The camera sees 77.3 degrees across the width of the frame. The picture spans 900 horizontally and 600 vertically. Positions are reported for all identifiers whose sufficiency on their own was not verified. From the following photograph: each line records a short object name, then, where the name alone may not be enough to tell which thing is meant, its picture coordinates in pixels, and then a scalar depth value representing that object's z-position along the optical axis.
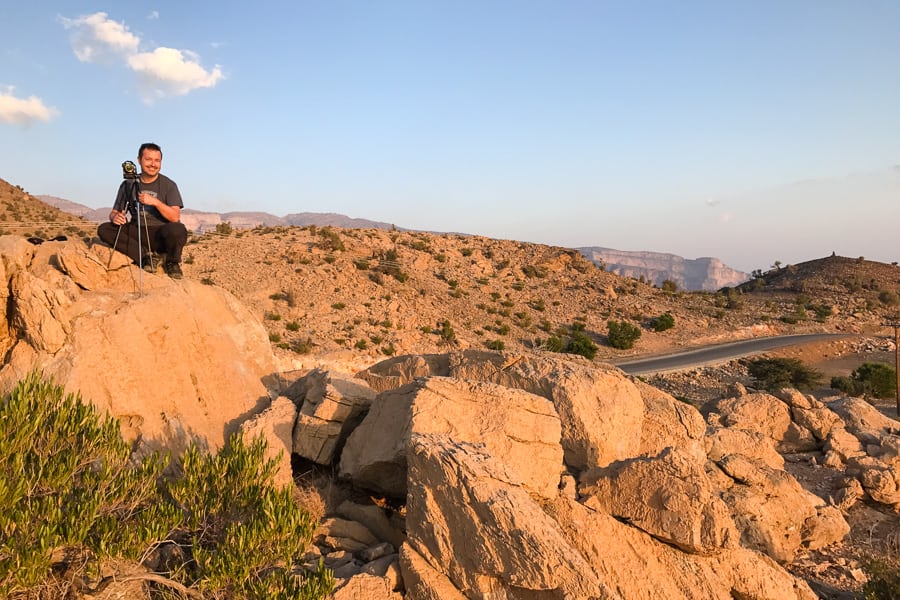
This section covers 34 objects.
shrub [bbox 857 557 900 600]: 7.04
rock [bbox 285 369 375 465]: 7.55
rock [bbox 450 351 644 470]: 7.73
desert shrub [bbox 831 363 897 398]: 26.67
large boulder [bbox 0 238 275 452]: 6.30
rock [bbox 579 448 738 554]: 6.16
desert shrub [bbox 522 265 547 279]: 46.81
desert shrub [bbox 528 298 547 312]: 40.69
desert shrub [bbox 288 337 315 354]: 25.55
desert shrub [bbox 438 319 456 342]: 30.34
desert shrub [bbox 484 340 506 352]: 30.37
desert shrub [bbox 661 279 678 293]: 53.75
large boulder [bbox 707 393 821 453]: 13.09
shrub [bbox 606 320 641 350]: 35.94
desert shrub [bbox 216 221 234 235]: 42.59
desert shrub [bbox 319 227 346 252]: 39.74
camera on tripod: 6.95
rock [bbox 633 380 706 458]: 8.68
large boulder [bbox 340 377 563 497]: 6.65
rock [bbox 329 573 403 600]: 5.13
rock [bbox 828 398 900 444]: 13.30
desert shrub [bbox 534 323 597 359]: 32.19
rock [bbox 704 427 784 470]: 10.23
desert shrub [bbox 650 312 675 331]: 40.12
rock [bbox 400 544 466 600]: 5.23
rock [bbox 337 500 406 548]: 6.64
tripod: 6.98
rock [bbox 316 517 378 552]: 6.23
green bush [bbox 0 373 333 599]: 3.94
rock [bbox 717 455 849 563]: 8.39
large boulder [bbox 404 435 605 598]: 5.06
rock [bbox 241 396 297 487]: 6.80
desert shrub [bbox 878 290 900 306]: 54.25
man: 7.18
